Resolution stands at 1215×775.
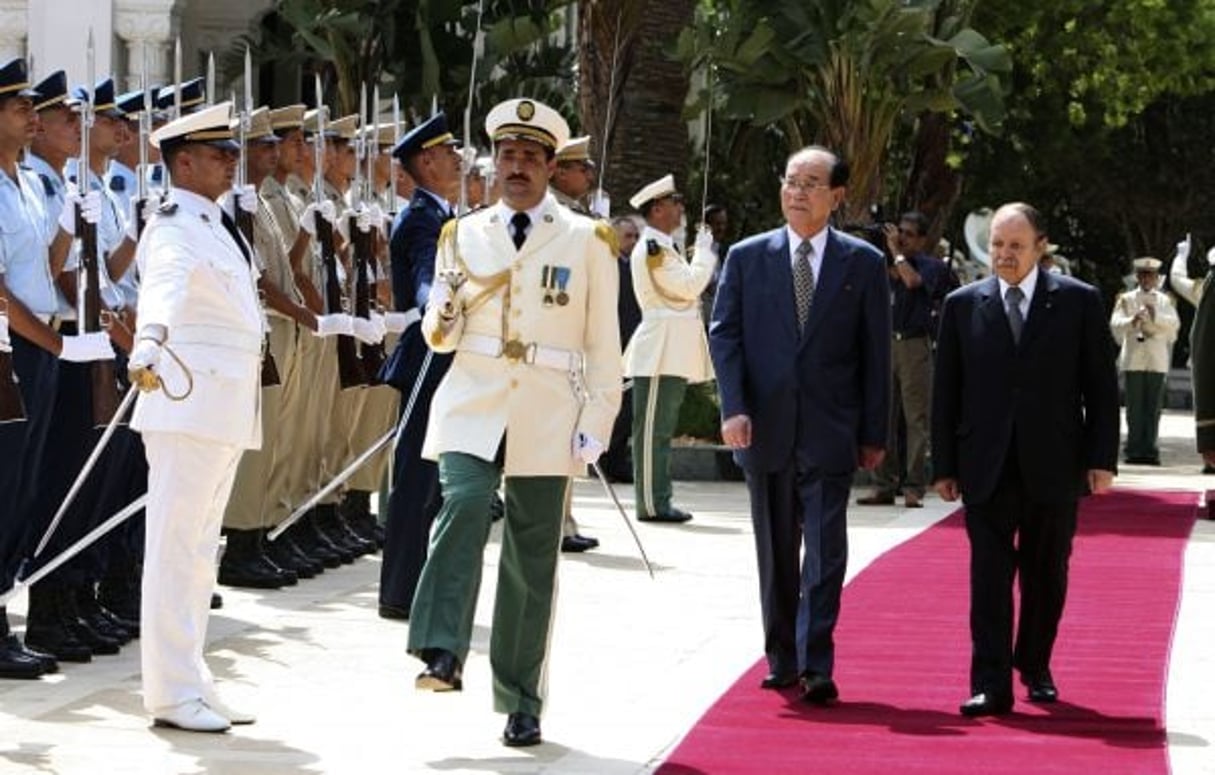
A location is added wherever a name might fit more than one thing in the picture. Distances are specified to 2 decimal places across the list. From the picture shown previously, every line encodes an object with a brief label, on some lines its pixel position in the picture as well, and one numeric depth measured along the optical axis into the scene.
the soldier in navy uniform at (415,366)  12.63
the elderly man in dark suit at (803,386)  11.09
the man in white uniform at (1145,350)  27.94
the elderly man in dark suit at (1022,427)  10.76
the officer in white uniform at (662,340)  18.28
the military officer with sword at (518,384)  9.88
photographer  20.25
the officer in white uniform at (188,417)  9.73
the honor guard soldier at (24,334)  10.86
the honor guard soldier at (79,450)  11.42
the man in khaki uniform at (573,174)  14.36
